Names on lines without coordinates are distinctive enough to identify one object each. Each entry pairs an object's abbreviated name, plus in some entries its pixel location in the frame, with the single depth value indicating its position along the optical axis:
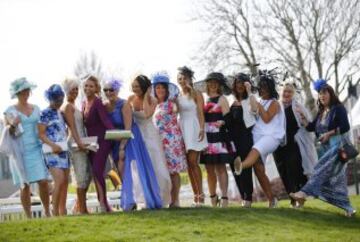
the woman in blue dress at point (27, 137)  11.02
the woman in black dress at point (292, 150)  12.27
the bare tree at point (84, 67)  44.53
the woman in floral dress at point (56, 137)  11.01
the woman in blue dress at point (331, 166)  11.41
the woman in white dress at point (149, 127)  11.20
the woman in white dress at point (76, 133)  11.09
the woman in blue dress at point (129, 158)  11.12
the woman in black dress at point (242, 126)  11.88
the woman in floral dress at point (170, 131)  11.52
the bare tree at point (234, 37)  41.03
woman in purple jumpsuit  11.00
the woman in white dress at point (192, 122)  11.64
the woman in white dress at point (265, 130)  11.70
